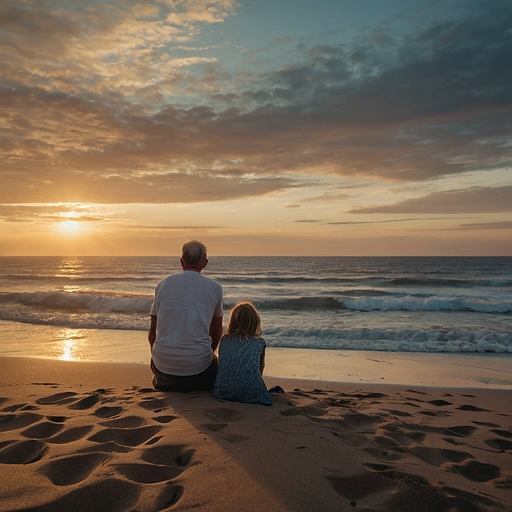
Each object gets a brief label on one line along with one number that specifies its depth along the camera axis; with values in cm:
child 426
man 435
